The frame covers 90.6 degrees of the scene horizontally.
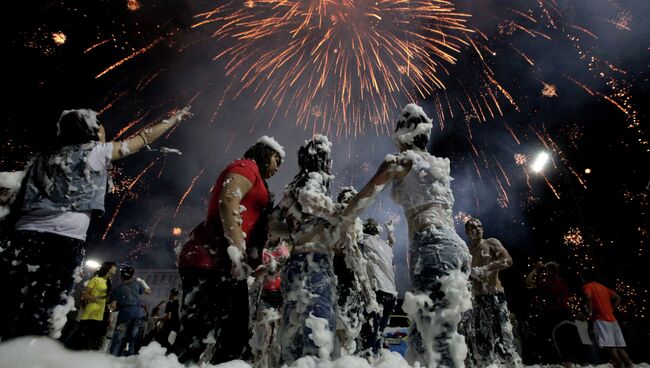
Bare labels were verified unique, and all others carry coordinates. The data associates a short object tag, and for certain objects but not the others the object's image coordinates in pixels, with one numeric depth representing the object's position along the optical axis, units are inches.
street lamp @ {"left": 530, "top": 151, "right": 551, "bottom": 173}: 433.4
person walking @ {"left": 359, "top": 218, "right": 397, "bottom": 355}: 178.4
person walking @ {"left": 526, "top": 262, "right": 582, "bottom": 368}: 218.4
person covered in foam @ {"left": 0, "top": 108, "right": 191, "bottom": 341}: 85.5
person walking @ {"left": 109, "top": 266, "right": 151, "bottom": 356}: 278.2
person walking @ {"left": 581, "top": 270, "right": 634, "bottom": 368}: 248.8
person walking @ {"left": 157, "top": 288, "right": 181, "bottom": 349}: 338.6
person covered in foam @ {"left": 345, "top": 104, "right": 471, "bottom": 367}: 99.4
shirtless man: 185.8
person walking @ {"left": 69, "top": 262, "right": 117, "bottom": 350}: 253.9
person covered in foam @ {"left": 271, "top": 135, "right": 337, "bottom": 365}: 98.5
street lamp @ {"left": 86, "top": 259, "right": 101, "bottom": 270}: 1146.0
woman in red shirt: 90.0
